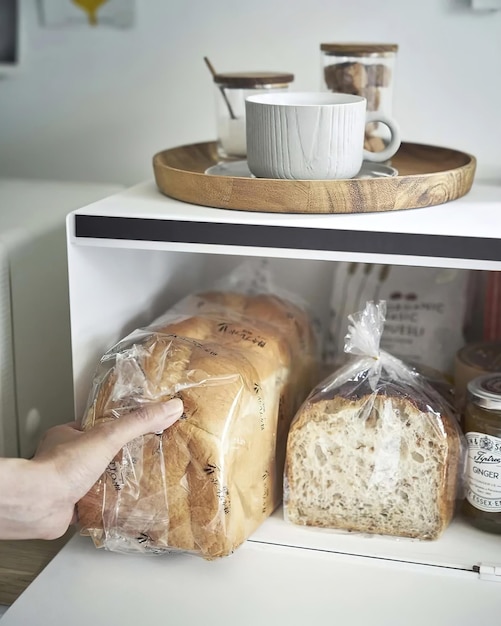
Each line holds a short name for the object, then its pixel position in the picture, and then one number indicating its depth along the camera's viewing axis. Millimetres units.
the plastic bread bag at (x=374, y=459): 963
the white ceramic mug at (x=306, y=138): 933
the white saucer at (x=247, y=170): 1042
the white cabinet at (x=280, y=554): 867
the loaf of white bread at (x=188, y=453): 909
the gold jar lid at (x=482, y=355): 1135
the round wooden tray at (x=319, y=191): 938
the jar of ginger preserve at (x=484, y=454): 960
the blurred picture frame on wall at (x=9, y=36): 1391
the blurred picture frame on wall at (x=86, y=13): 1347
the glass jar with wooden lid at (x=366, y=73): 1121
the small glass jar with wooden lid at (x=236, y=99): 1151
